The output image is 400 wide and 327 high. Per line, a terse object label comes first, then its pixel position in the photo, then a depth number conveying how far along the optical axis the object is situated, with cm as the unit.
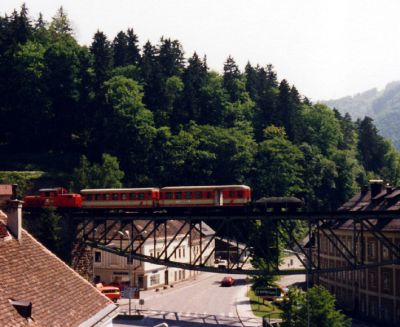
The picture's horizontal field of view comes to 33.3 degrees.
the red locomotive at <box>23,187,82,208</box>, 6450
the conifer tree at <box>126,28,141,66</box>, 15948
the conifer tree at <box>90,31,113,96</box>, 13112
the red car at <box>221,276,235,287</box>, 9031
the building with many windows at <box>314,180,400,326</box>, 6259
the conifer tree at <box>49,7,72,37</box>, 17088
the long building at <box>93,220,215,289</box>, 8469
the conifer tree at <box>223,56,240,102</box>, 16162
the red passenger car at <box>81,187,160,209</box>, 6147
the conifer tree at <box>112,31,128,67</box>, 15525
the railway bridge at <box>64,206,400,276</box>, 5169
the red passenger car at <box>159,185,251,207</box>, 5872
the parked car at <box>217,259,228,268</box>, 10786
